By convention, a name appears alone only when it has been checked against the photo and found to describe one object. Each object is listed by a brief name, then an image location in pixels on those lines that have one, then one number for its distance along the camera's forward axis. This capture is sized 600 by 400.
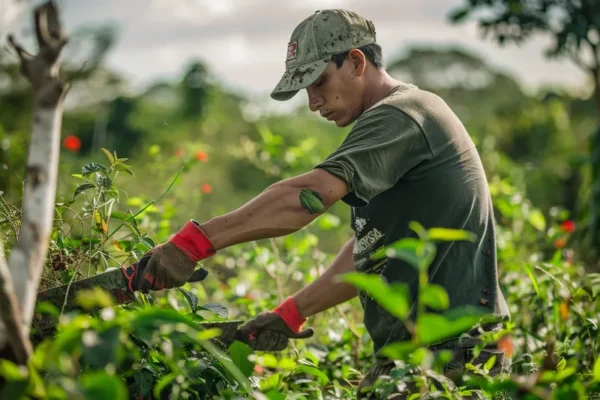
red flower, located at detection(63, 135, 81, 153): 5.75
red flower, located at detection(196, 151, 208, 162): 4.71
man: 2.36
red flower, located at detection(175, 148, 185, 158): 5.36
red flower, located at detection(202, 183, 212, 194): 5.14
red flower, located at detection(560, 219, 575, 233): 4.81
